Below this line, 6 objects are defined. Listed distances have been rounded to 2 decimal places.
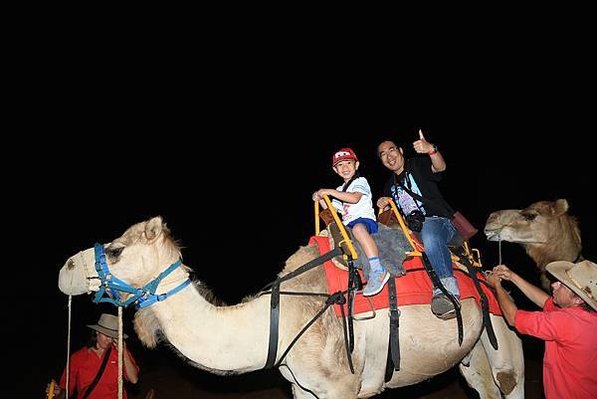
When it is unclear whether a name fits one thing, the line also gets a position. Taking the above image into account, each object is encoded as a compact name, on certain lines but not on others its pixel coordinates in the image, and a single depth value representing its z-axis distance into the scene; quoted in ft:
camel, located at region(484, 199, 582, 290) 18.43
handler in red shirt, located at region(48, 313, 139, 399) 17.83
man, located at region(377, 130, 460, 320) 13.66
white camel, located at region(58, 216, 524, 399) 11.92
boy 12.73
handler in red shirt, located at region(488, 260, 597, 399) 11.28
